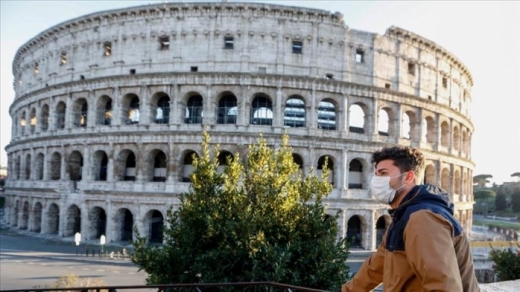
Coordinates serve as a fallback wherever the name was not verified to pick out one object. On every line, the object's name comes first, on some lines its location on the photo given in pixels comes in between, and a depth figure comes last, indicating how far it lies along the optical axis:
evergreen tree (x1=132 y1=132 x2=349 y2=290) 9.45
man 1.99
